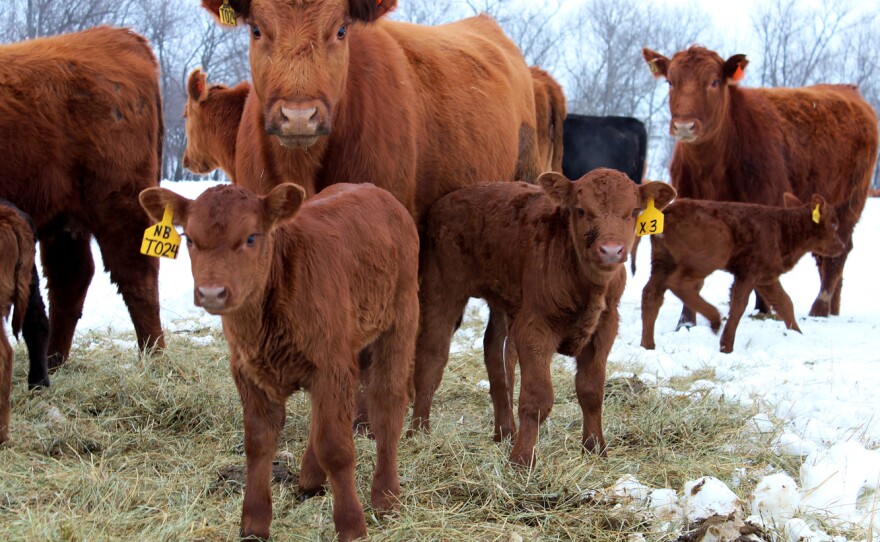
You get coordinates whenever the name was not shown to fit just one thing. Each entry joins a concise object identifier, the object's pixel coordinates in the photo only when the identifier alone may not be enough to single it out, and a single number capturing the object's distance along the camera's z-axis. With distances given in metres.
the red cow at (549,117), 8.44
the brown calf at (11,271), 4.89
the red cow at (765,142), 9.20
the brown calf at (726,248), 8.05
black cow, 14.13
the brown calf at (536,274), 4.52
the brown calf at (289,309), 3.38
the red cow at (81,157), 6.10
